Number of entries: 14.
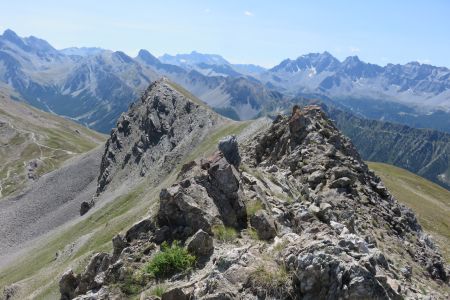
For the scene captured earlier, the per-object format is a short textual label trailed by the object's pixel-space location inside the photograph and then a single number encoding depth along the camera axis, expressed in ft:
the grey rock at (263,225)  75.72
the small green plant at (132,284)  65.41
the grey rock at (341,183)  124.77
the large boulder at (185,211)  75.36
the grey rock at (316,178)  128.16
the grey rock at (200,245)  67.72
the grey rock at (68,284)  83.87
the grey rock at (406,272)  84.63
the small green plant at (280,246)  62.90
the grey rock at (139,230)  79.00
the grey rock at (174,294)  58.08
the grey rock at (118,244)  78.89
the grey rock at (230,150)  107.55
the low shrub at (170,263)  65.41
